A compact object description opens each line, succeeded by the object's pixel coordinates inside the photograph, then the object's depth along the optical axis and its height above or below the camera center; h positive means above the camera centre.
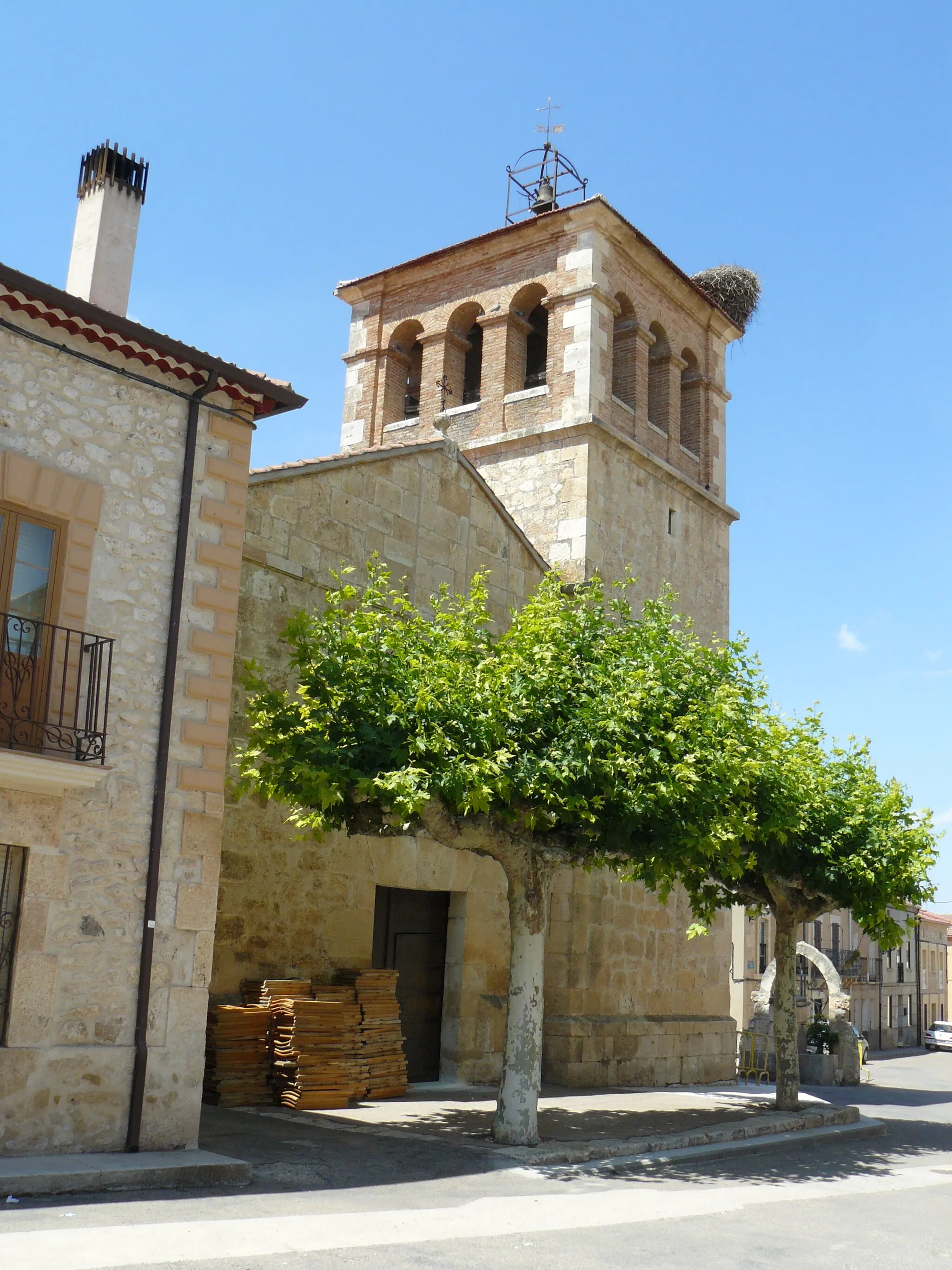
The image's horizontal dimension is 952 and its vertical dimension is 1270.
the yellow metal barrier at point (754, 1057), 19.05 -2.18
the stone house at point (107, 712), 7.96 +1.21
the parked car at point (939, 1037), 48.12 -4.16
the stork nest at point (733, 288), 22.91 +11.54
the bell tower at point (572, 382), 17.78 +8.33
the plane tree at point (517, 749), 9.47 +1.23
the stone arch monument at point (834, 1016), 22.14 -1.72
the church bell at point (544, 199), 21.42 +12.20
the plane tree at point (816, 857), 12.68 +0.71
